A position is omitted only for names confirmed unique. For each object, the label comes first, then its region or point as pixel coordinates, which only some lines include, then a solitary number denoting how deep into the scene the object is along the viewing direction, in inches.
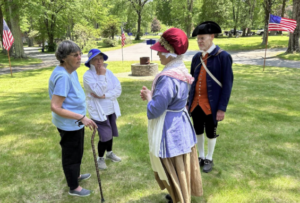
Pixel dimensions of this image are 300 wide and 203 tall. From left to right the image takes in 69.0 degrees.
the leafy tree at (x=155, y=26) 3526.1
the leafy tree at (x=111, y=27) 1393.9
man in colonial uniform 111.7
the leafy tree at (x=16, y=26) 618.3
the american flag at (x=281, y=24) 410.6
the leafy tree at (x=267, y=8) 820.0
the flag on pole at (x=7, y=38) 443.9
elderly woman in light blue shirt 90.4
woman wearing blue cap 123.1
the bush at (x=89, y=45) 756.0
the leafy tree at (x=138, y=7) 1648.6
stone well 446.0
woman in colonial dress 78.6
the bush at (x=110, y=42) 1307.5
